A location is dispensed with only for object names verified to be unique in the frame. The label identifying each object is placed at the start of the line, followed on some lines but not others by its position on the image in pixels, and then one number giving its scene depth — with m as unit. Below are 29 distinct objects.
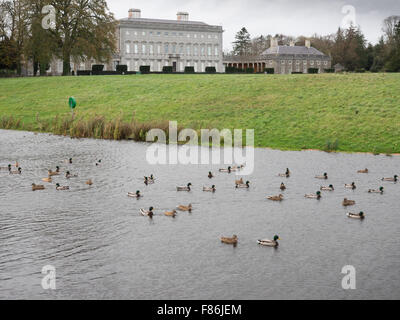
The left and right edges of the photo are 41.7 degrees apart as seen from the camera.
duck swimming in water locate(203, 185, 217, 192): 25.62
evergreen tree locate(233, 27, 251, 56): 194.50
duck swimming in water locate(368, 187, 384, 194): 24.95
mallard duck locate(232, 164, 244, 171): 31.19
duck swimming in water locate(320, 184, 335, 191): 25.64
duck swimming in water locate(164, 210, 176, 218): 21.28
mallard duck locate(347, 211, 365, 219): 20.69
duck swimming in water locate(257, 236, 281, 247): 17.48
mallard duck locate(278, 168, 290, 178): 29.05
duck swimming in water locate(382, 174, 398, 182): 27.64
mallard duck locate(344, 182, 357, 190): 25.89
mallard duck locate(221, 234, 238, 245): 17.72
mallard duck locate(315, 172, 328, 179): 28.34
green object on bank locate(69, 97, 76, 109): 54.93
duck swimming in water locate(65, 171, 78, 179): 29.21
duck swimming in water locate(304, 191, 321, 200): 24.20
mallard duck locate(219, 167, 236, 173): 30.44
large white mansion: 145.88
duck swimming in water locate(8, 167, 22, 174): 30.72
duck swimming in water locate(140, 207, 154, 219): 21.20
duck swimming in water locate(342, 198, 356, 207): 22.71
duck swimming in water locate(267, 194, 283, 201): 23.83
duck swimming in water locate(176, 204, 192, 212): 22.05
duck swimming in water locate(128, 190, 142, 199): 24.48
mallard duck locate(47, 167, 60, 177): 29.73
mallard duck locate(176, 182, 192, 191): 25.75
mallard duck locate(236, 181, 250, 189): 26.28
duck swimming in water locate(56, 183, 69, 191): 25.95
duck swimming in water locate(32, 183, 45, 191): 26.05
